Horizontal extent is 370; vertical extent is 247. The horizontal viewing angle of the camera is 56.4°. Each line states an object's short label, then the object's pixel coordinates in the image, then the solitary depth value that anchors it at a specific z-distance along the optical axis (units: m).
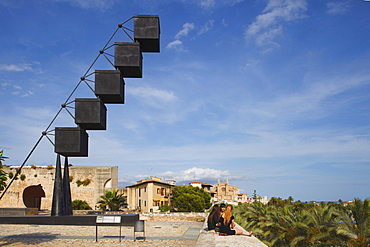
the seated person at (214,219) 10.21
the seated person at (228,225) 9.24
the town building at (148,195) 49.72
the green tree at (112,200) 30.28
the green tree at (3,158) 12.14
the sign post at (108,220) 11.65
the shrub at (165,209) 31.17
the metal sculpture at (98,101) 17.55
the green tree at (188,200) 40.91
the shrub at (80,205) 33.12
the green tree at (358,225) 11.59
